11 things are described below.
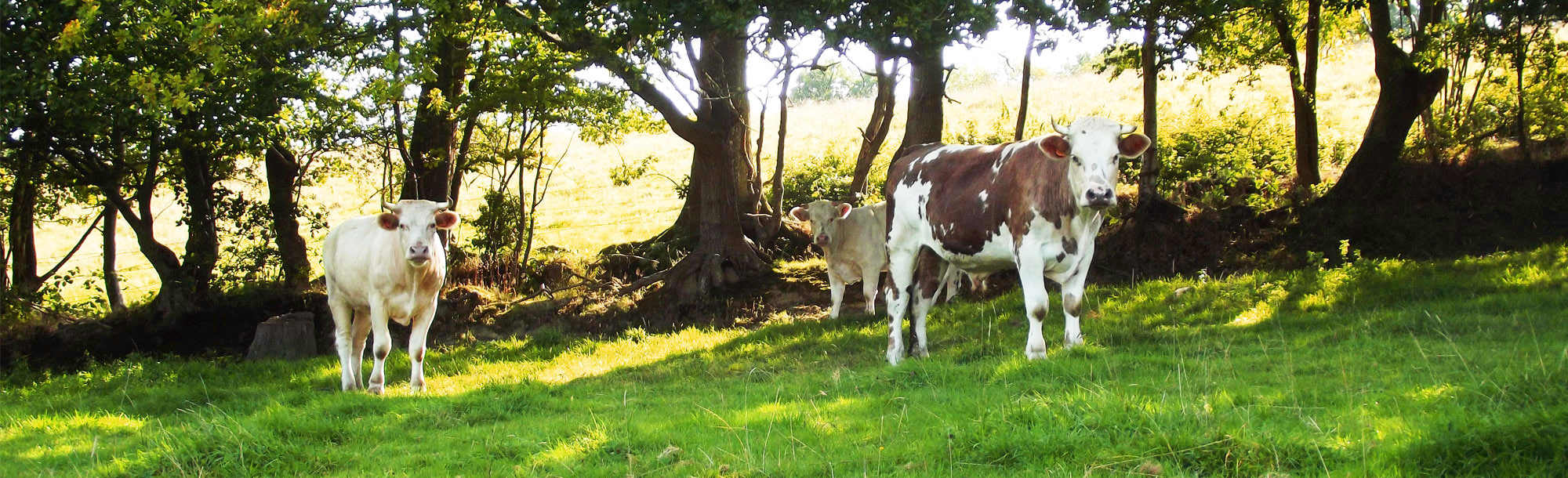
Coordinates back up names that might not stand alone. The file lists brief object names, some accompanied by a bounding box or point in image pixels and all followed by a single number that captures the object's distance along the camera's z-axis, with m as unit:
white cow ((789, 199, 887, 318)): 15.39
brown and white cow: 9.32
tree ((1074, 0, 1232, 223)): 14.43
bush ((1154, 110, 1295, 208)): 17.23
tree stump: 13.70
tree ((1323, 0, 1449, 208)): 15.38
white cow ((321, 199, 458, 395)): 10.31
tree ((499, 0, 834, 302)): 12.91
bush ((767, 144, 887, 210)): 23.91
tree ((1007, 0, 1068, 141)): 11.47
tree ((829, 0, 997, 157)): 11.05
